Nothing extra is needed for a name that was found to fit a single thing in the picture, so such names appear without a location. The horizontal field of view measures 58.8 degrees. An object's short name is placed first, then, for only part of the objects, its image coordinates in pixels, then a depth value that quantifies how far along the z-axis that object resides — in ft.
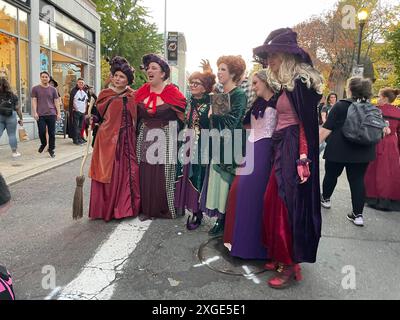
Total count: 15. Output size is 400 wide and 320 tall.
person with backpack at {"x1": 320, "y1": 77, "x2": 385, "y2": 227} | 13.88
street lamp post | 42.64
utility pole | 95.45
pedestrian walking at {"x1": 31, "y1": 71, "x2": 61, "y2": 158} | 26.61
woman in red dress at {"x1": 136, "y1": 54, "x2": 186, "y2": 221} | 13.26
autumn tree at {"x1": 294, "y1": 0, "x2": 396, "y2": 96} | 75.97
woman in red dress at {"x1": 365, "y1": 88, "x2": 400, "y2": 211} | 16.60
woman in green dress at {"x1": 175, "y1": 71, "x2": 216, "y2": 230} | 12.26
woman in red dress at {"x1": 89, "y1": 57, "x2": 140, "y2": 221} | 13.21
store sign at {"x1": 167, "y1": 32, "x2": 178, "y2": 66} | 63.66
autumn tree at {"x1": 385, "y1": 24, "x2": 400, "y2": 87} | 41.70
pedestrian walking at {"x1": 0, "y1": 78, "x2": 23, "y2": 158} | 23.89
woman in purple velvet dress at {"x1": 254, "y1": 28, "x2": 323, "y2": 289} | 8.77
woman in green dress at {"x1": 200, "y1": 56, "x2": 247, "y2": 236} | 11.12
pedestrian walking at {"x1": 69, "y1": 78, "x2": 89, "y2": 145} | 35.29
